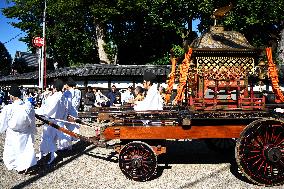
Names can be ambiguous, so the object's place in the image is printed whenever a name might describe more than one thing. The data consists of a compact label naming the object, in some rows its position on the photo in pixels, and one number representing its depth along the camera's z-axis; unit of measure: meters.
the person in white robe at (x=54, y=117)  5.75
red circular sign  17.04
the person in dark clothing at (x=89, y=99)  12.76
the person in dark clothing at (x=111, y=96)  12.45
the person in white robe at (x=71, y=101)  7.16
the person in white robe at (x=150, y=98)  5.17
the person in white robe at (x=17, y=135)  4.99
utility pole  17.07
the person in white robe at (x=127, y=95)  12.34
